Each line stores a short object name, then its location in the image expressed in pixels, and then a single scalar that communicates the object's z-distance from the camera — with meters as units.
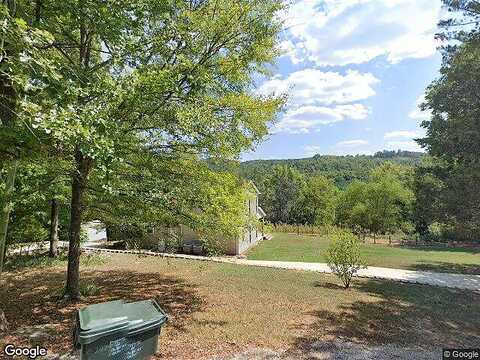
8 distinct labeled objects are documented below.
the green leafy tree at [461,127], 10.87
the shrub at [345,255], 12.60
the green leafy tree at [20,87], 4.14
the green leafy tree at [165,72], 6.12
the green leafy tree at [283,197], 61.94
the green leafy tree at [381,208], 45.53
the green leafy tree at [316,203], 56.72
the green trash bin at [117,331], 2.58
